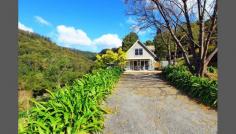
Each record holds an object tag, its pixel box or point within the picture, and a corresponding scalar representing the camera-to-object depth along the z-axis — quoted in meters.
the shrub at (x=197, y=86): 3.67
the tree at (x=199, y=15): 5.60
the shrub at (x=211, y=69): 8.99
